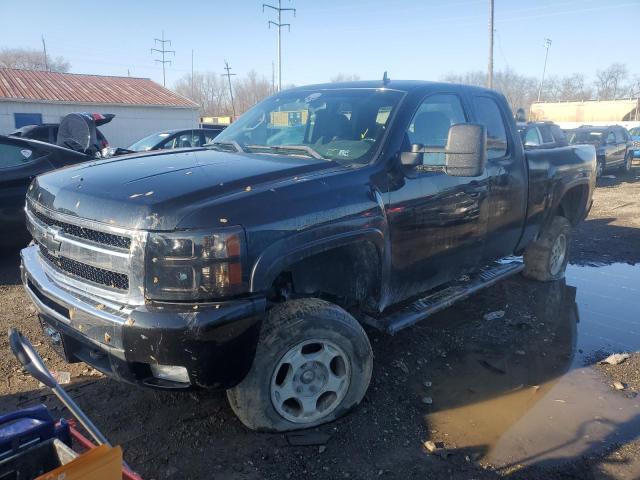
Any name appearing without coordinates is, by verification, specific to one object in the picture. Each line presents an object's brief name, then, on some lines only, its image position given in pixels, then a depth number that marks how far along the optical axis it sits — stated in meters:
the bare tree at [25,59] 70.19
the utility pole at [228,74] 62.88
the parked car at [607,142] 17.16
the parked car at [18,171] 5.63
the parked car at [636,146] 20.78
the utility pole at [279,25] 33.36
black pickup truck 2.43
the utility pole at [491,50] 28.02
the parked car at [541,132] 11.20
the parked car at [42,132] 11.56
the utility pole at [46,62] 70.98
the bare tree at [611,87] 80.39
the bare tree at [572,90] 80.12
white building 26.17
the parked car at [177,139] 10.14
